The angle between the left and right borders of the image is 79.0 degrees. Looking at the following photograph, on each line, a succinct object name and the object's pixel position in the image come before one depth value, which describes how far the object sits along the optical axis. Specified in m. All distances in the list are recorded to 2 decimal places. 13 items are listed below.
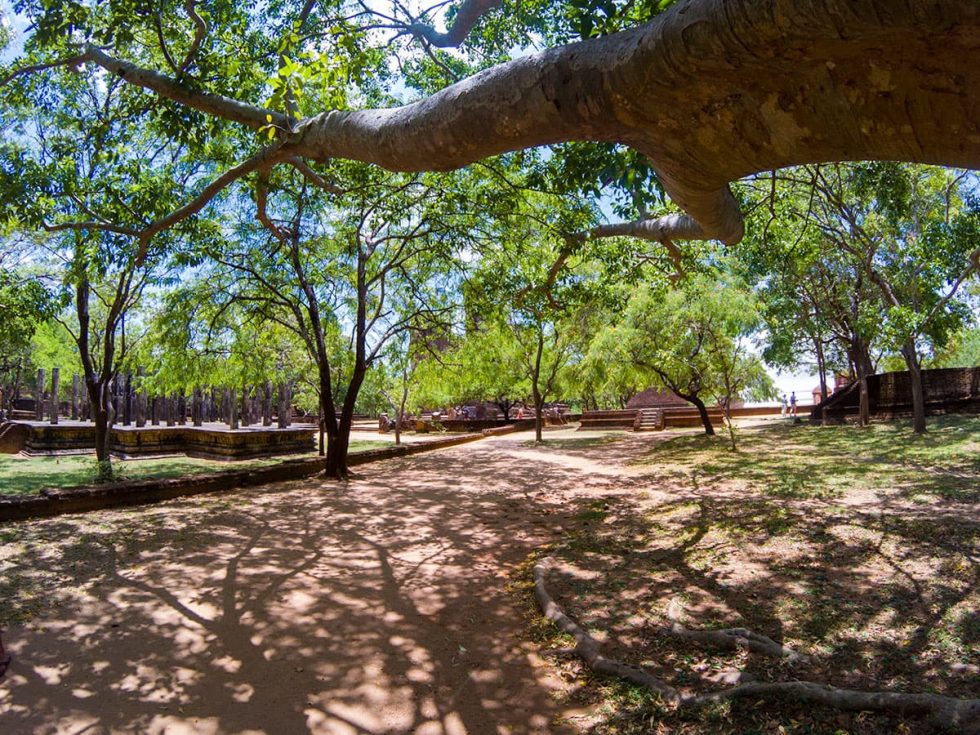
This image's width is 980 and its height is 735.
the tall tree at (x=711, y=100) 1.79
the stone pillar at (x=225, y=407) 20.80
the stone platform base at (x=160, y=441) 15.47
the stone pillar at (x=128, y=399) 17.33
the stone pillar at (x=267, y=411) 19.22
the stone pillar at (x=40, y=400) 17.23
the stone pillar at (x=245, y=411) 19.34
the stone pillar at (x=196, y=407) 18.38
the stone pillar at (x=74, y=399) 19.25
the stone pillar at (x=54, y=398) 16.36
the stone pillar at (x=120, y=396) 17.91
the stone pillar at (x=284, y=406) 19.04
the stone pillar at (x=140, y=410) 17.05
